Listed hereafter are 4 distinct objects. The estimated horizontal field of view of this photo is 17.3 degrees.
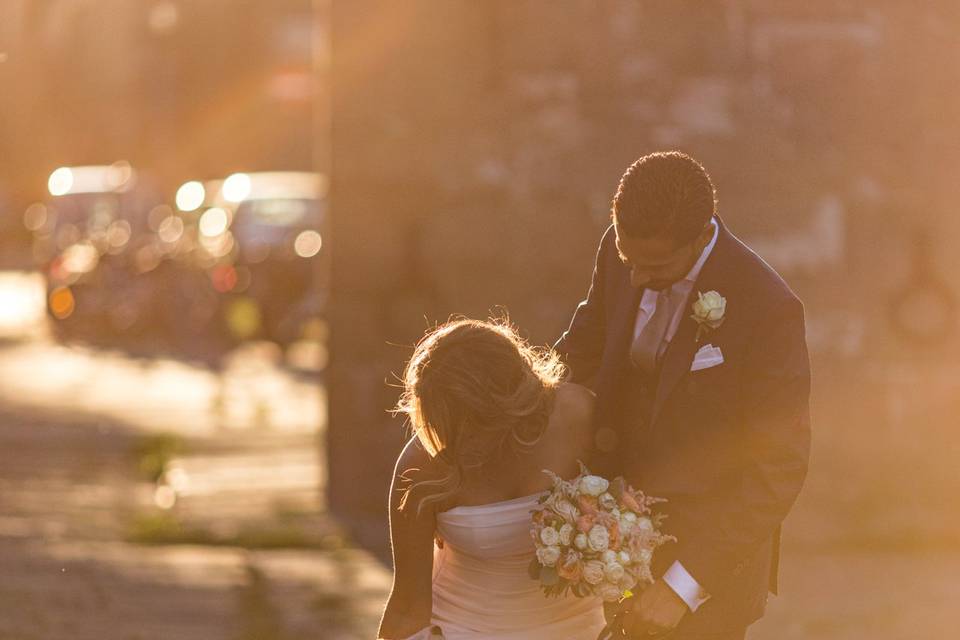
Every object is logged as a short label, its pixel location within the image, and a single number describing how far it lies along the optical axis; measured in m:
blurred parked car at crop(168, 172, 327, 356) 34.65
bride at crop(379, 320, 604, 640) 7.13
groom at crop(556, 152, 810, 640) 7.19
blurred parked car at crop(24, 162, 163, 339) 38.60
